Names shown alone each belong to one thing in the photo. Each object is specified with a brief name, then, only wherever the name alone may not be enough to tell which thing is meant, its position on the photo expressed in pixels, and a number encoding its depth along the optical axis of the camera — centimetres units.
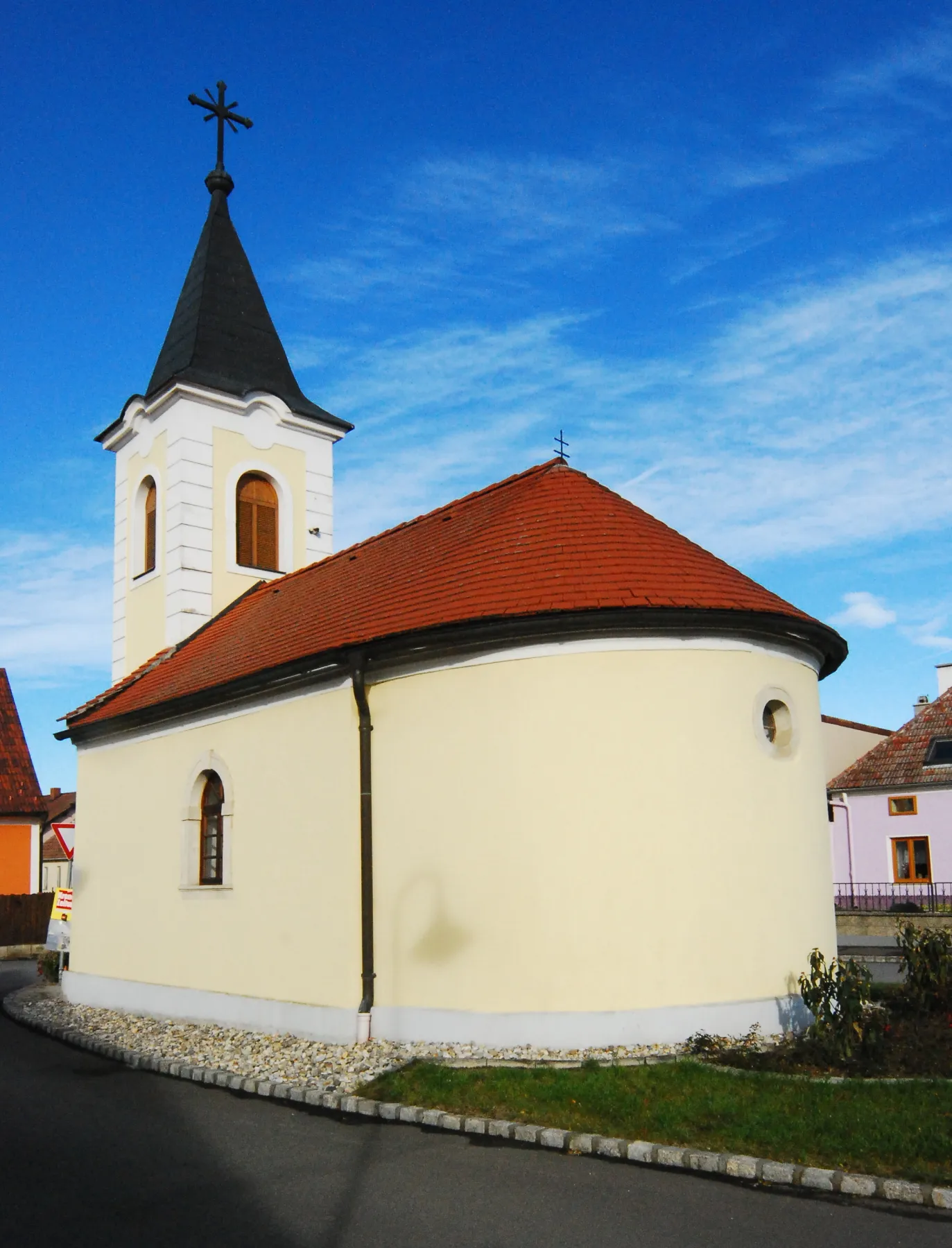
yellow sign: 1836
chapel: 1103
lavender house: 3006
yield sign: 1769
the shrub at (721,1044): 1019
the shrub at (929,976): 1088
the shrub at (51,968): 2016
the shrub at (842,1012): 938
